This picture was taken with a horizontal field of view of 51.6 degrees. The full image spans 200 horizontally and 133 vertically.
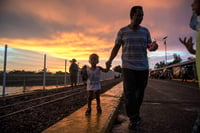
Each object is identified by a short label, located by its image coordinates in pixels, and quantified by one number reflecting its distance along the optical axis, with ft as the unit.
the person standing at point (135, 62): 11.11
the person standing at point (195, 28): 5.95
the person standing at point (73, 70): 49.26
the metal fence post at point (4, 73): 28.04
